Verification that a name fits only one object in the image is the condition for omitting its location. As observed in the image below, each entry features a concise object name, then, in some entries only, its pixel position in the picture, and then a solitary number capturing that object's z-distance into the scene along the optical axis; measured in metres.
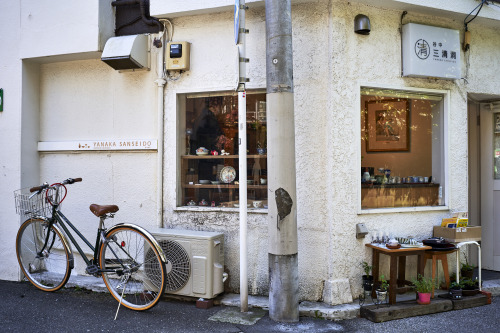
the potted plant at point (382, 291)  5.03
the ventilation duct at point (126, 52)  5.70
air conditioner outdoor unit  5.12
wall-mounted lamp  5.32
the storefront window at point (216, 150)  5.79
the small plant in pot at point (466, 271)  5.74
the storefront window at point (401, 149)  5.79
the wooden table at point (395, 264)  4.93
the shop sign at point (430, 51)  5.62
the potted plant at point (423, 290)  5.00
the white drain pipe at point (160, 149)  5.91
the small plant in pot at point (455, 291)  5.21
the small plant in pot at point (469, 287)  5.39
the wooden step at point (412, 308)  4.74
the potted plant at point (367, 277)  5.17
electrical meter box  5.73
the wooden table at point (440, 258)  5.27
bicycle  5.00
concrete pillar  4.61
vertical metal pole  4.82
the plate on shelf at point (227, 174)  5.94
